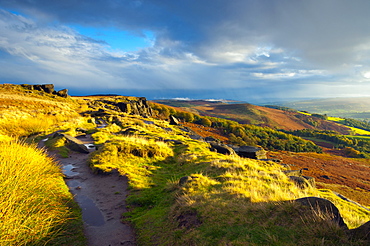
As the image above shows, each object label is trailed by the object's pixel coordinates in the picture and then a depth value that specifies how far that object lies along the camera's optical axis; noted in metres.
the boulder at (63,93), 84.62
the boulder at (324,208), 4.42
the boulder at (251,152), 24.44
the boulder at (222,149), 21.89
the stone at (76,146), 16.73
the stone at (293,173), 14.32
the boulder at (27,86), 80.55
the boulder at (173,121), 56.32
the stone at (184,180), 8.96
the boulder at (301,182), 9.92
